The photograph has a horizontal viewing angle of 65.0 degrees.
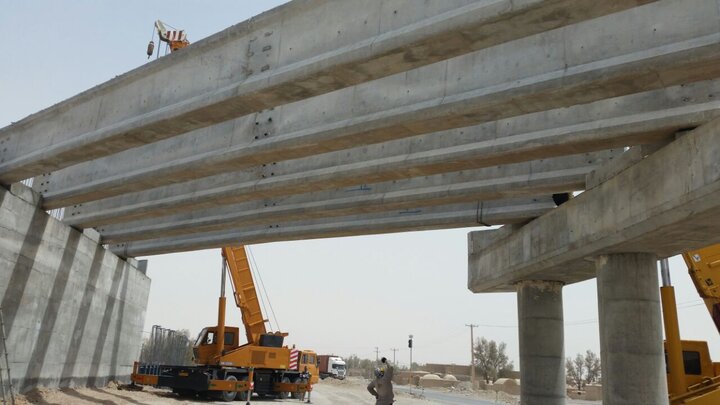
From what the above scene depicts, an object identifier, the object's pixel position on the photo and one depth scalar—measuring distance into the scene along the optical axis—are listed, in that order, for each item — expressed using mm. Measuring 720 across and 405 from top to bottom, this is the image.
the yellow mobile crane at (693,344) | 12078
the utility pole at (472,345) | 59447
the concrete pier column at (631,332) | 9648
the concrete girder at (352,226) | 13023
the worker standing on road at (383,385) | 10484
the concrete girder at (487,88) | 6598
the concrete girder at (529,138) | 8006
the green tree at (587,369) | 88375
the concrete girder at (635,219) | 7809
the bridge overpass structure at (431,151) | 6934
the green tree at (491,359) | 80312
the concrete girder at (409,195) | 10742
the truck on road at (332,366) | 48209
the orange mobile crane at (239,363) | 20203
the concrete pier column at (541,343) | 12906
